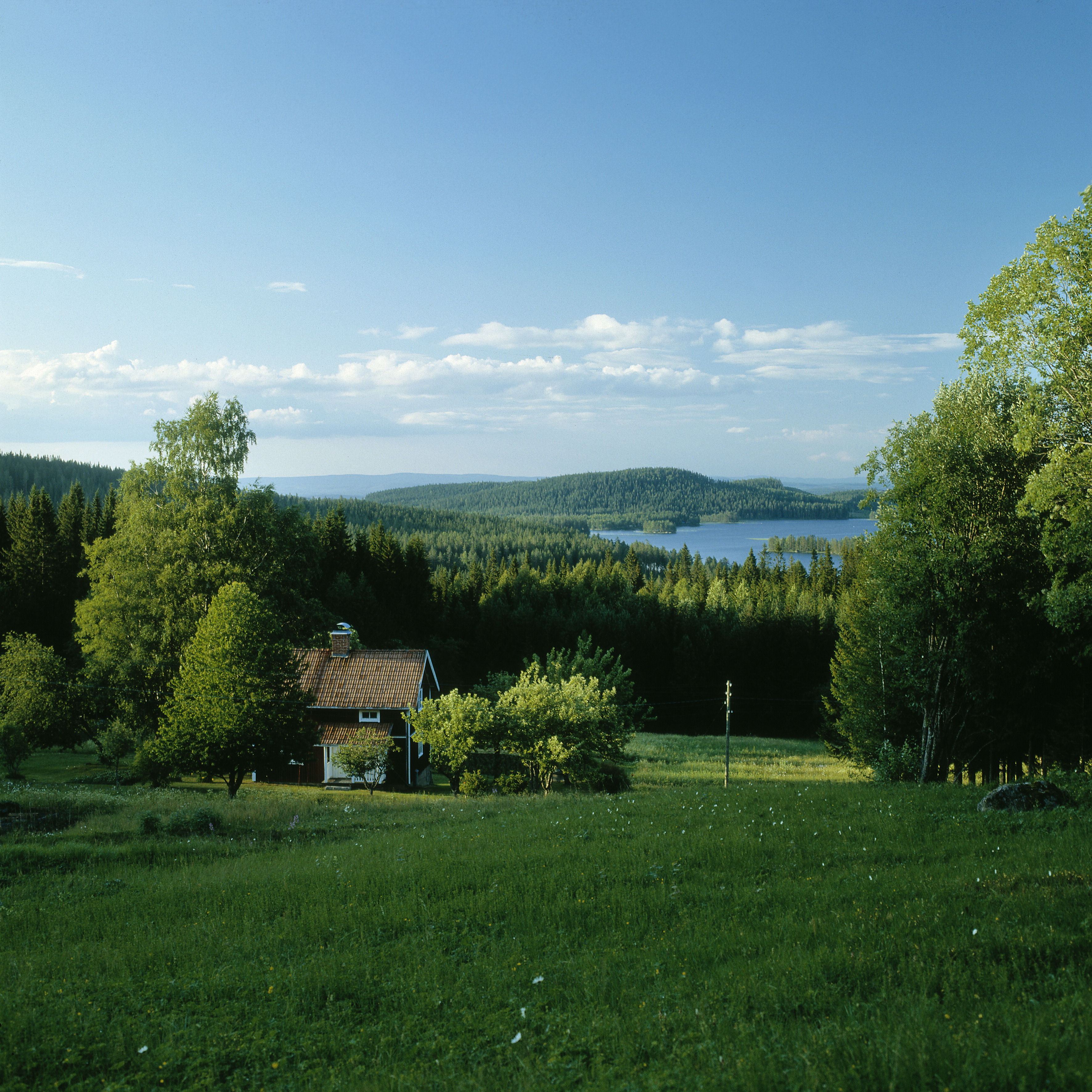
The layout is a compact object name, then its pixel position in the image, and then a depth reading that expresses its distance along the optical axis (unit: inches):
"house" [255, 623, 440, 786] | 1504.7
